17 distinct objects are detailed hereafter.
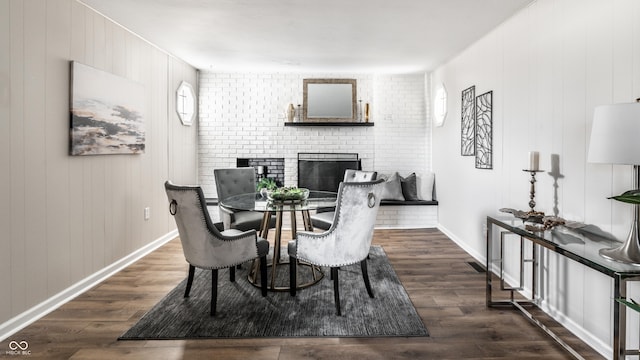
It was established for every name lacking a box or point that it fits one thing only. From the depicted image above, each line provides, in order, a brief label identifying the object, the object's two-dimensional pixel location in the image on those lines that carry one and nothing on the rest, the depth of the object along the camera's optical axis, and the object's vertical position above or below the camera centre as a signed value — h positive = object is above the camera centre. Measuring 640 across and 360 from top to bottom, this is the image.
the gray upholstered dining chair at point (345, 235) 2.45 -0.45
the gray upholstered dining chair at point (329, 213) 3.41 -0.43
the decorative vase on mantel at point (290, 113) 5.57 +0.94
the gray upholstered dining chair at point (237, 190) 3.48 -0.22
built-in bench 5.25 -0.45
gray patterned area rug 2.25 -1.00
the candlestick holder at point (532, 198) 2.38 -0.18
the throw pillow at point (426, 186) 5.40 -0.21
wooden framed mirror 5.61 +1.13
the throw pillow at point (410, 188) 5.41 -0.24
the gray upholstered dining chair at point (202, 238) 2.41 -0.47
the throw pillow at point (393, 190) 5.38 -0.27
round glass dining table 2.82 -0.29
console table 1.46 -0.40
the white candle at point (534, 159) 2.44 +0.09
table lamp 1.50 +0.13
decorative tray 2.97 -0.21
